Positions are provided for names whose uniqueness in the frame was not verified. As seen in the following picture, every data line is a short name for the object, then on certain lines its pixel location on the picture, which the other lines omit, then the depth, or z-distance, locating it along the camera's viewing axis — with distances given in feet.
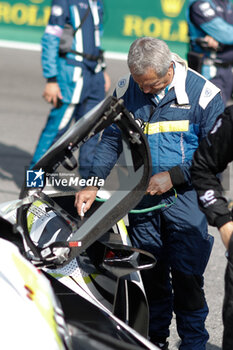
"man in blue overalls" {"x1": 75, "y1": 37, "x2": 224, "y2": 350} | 25.11
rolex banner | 100.63
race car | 20.49
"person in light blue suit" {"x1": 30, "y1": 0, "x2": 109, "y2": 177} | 46.57
